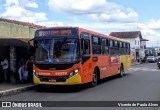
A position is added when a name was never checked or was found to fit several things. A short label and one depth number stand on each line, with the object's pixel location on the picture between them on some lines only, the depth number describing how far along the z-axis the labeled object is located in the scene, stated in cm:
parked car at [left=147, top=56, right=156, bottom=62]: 5869
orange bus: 1167
